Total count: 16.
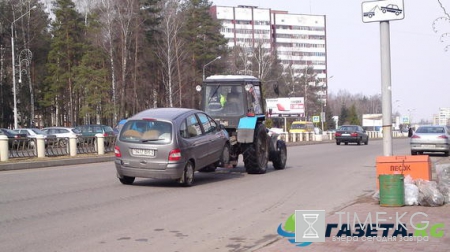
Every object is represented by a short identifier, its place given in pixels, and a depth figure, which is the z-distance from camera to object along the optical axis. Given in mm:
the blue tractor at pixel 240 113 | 15703
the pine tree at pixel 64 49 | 56125
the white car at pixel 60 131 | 38762
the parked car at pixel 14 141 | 21688
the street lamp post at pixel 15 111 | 42819
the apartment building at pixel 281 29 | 113750
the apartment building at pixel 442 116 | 104138
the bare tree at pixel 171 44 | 54872
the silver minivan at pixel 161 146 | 12227
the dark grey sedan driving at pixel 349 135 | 43219
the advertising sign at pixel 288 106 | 66562
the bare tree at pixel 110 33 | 51125
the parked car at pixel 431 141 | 24891
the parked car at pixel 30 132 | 38344
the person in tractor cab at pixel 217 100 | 16297
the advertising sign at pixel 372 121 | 106062
